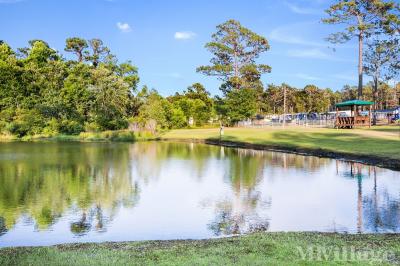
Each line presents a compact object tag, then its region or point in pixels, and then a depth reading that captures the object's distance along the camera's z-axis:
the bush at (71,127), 59.22
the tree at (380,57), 56.56
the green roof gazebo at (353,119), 48.00
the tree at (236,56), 72.69
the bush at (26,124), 57.84
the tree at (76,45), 83.50
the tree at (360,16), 53.22
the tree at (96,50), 84.62
